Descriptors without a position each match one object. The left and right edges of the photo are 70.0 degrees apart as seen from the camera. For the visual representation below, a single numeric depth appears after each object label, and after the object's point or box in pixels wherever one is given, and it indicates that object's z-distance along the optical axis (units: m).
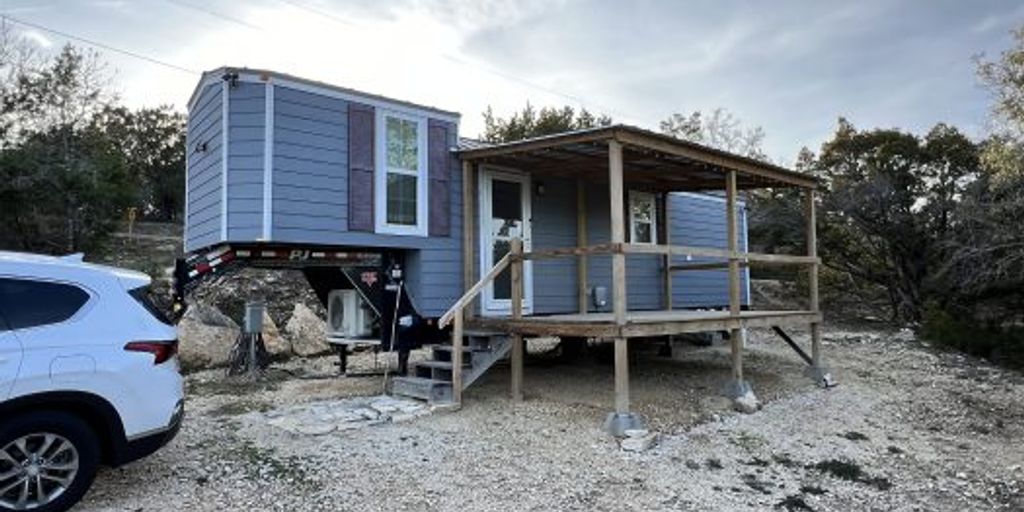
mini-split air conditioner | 9.29
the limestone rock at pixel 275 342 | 12.42
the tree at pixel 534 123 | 28.44
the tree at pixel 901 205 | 18.84
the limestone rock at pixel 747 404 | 8.93
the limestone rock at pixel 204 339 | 11.24
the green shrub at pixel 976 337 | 15.73
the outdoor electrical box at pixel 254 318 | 9.88
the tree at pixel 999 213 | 14.37
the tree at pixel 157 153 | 31.52
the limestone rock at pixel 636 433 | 7.11
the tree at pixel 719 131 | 33.69
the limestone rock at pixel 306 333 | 12.87
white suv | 4.29
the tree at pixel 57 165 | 16.55
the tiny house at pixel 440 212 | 7.72
